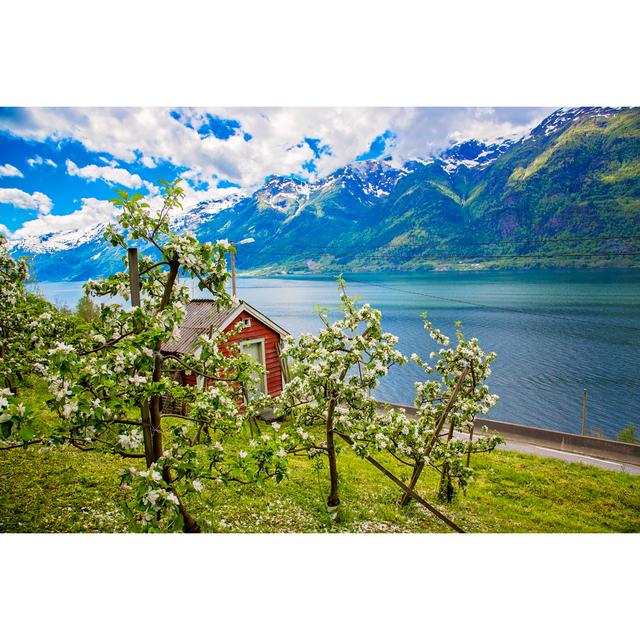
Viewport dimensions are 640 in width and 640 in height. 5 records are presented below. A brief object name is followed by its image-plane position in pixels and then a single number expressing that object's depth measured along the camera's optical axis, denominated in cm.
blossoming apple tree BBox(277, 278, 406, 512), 293
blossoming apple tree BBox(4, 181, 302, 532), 194
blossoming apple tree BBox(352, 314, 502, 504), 309
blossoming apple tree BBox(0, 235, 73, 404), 352
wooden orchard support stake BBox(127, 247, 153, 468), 238
